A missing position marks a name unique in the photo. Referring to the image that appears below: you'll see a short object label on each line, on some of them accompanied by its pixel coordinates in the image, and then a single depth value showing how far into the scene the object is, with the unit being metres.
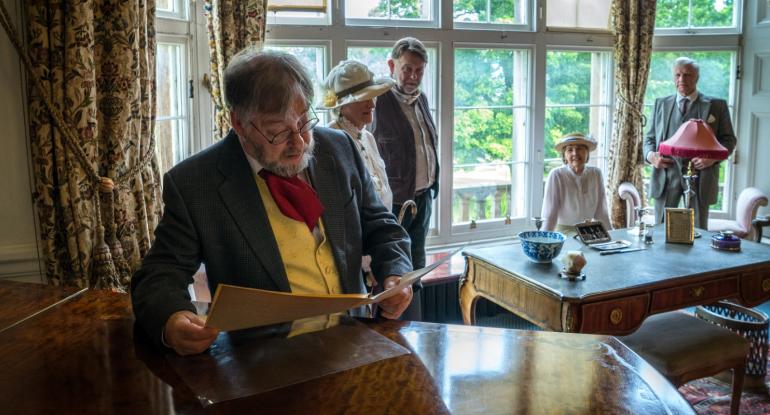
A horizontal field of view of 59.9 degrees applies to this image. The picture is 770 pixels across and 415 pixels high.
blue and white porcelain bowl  2.84
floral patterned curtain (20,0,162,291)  2.29
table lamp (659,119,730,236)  3.59
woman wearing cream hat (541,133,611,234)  3.72
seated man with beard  1.43
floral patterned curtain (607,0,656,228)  4.69
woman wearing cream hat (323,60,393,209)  2.79
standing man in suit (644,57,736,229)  4.47
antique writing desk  2.53
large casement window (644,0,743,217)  4.98
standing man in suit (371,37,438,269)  3.33
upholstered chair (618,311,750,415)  2.57
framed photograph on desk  3.26
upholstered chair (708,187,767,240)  4.59
